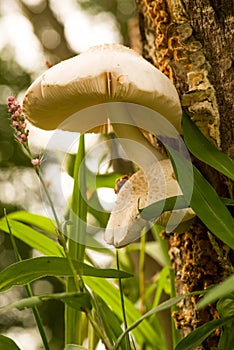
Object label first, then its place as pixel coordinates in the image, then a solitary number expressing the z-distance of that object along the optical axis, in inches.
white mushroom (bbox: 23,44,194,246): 26.1
